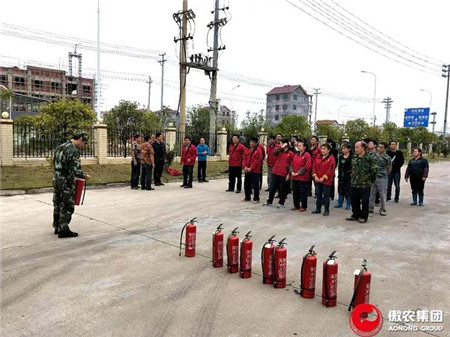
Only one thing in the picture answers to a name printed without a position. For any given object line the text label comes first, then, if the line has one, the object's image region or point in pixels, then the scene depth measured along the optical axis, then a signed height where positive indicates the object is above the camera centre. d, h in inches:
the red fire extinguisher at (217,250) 202.9 -56.4
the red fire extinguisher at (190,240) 219.0 -55.1
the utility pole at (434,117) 2184.9 +206.6
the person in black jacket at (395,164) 435.5 -14.3
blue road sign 1740.9 +163.2
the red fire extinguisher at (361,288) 155.3 -56.8
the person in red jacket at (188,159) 518.8 -18.2
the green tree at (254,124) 1769.2 +115.0
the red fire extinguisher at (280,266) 176.7 -55.3
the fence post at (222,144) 1019.3 +7.3
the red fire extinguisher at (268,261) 183.2 -55.1
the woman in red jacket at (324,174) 353.7 -23.2
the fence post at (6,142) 625.3 -2.5
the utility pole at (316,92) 2920.8 +441.6
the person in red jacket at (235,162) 476.2 -18.8
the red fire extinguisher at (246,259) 189.5 -56.5
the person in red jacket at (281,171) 390.9 -23.9
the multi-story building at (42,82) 3038.9 +501.3
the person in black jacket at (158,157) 521.7 -16.8
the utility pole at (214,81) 953.4 +166.4
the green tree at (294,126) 1937.0 +116.9
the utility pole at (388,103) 2541.8 +327.5
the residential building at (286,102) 3634.4 +458.3
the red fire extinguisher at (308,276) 166.9 -56.5
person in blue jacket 577.0 -21.7
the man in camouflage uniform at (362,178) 325.1 -23.3
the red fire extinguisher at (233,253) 195.2 -55.4
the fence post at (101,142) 735.1 +2.2
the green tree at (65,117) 760.3 +52.0
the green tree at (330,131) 1784.0 +92.6
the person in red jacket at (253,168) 419.2 -22.6
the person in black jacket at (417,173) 423.5 -23.0
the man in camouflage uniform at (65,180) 252.4 -25.4
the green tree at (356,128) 1639.4 +99.4
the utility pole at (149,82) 2786.9 +468.0
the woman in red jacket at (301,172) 366.9 -23.0
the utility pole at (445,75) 1616.3 +336.0
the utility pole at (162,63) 2404.0 +526.6
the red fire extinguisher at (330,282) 159.9 -56.0
